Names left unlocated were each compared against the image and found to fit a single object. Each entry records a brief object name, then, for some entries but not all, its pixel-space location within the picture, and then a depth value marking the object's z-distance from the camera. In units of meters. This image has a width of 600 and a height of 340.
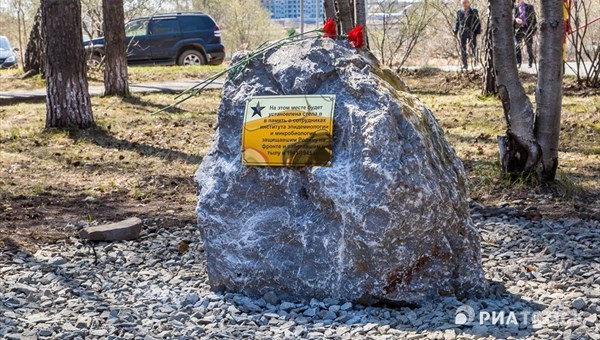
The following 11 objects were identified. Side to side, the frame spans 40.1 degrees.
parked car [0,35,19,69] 24.98
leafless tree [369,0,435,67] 17.10
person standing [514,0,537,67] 14.96
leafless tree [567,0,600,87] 12.90
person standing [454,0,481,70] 15.37
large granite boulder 4.12
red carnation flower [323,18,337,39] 4.87
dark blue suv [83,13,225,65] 23.39
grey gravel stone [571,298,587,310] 4.03
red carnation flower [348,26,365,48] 4.72
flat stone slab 5.70
